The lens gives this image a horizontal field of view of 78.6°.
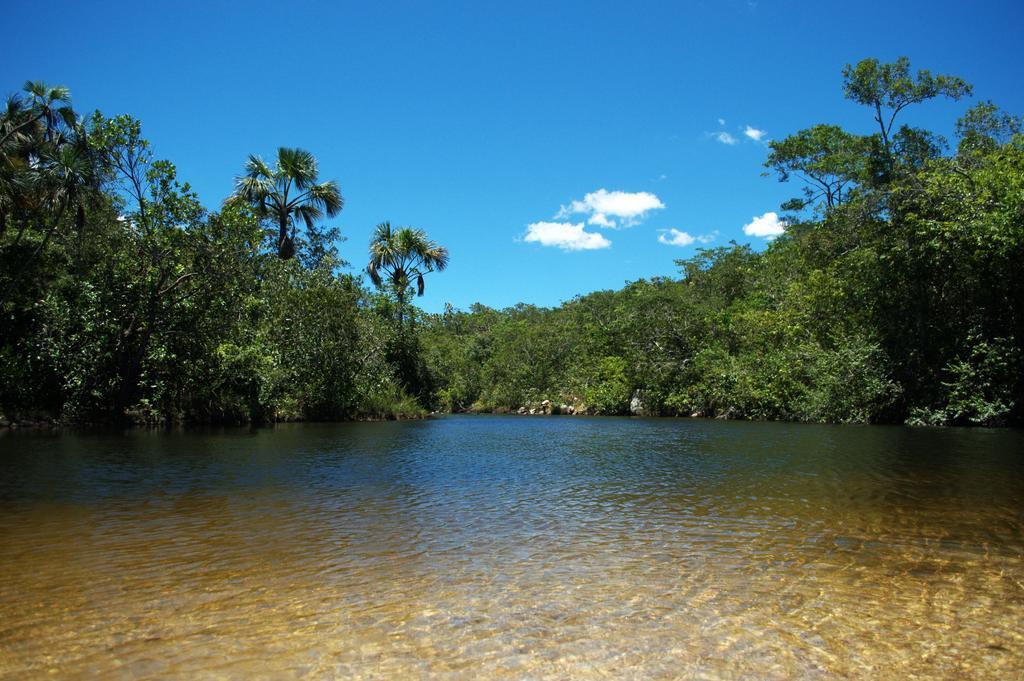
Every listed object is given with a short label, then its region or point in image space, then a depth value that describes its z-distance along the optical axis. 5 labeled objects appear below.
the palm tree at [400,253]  41.38
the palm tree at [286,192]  33.34
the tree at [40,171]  19.97
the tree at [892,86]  30.59
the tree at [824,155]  34.53
